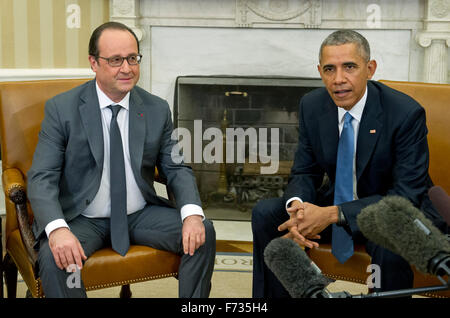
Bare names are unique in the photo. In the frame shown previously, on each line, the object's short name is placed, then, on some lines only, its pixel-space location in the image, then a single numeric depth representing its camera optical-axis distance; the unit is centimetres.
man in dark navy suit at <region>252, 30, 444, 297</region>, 200
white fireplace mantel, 395
